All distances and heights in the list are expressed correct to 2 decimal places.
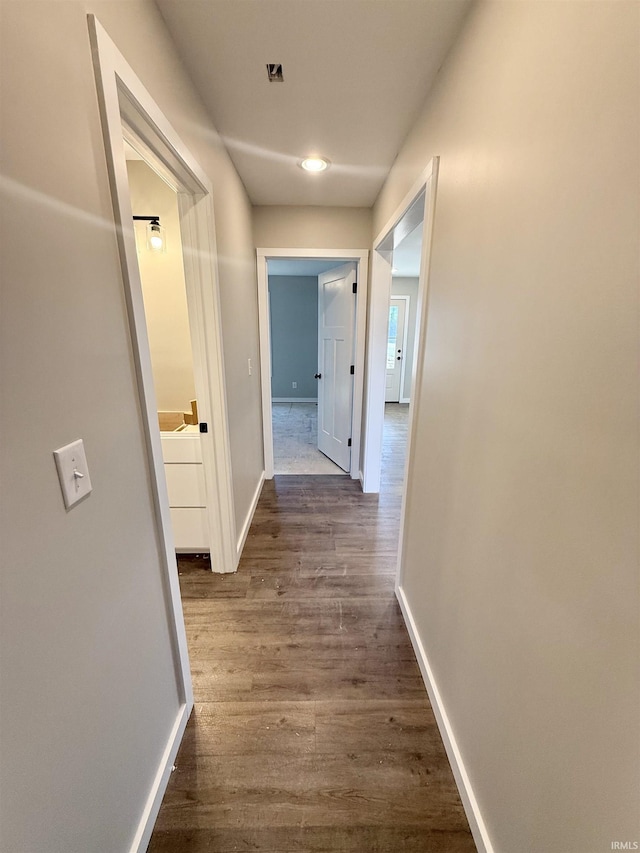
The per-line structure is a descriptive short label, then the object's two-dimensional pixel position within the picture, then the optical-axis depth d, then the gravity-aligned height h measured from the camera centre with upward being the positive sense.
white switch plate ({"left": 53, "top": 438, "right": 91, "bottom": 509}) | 0.63 -0.26
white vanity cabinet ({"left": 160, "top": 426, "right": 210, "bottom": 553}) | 1.82 -0.85
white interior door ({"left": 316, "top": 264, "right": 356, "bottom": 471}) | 3.01 -0.21
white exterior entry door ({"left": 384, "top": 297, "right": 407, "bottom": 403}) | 6.06 -0.16
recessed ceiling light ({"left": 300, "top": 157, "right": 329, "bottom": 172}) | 1.90 +1.02
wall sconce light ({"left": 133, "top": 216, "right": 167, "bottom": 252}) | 2.05 +0.65
